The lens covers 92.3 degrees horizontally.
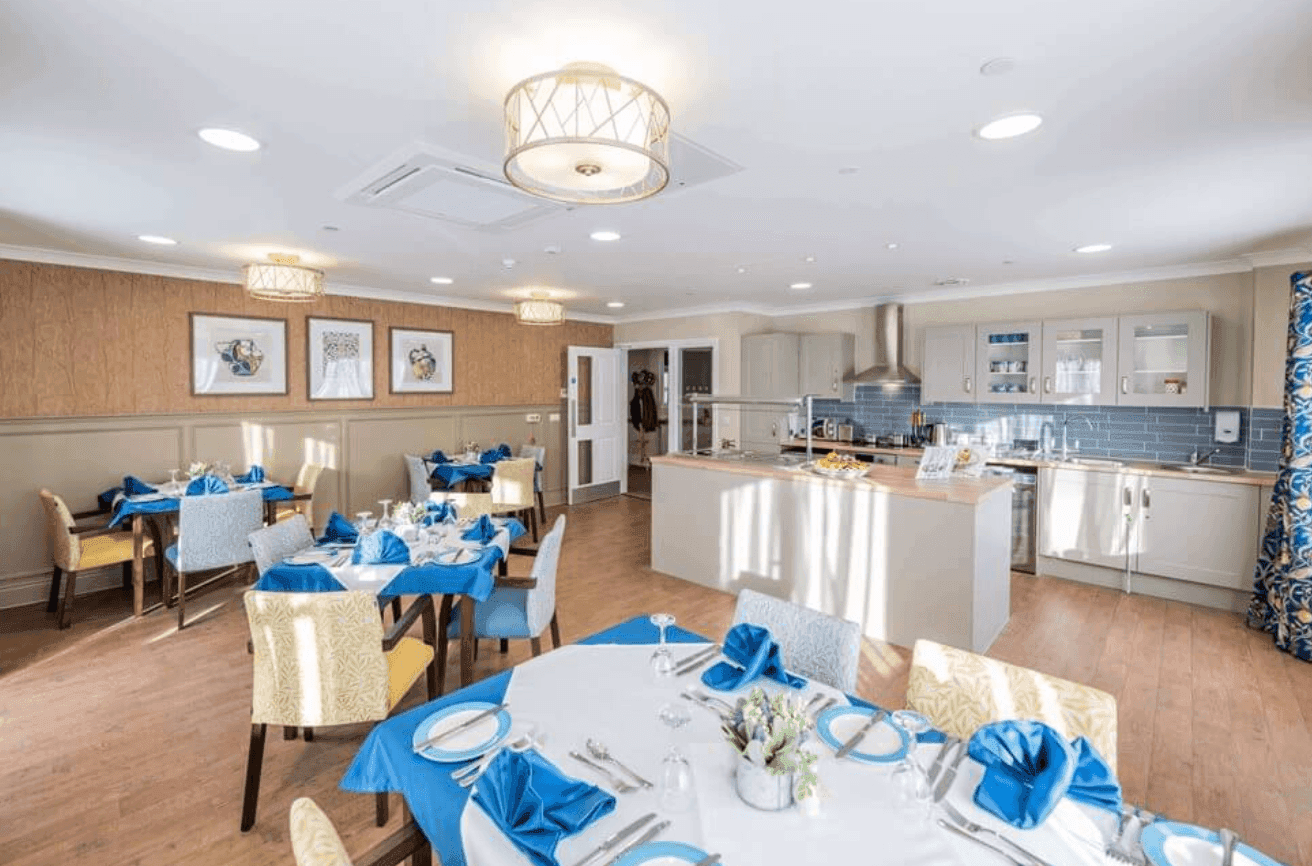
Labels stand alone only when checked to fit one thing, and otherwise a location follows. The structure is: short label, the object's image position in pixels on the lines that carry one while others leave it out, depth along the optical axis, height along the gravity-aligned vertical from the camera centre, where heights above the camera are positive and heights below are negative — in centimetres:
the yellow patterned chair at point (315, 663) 215 -90
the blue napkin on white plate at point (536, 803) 114 -76
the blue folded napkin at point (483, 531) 329 -65
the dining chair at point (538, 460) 690 -56
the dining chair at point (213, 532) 398 -82
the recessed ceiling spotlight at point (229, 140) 242 +104
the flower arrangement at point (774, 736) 123 -66
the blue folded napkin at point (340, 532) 330 -66
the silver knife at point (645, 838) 113 -79
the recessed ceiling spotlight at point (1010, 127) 226 +106
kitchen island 354 -83
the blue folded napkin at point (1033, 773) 120 -72
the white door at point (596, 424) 812 -18
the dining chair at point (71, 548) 405 -95
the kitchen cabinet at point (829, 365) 688 +54
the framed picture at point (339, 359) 600 +47
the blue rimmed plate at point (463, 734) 143 -77
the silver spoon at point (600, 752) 142 -78
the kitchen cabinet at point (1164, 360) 473 +45
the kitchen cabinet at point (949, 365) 586 +47
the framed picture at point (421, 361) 661 +51
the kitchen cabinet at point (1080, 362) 511 +45
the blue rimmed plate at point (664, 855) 111 -79
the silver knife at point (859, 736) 145 -77
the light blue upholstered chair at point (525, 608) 295 -96
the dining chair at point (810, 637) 192 -71
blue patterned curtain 364 -53
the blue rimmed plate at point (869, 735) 143 -77
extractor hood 638 +60
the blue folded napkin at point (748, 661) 175 -71
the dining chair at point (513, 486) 573 -71
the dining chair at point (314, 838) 99 -70
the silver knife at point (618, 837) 114 -80
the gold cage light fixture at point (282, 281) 434 +87
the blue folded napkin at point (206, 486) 440 -56
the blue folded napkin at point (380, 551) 287 -66
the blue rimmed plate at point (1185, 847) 111 -78
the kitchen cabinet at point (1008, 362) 548 +48
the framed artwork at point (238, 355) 532 +45
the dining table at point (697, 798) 115 -79
